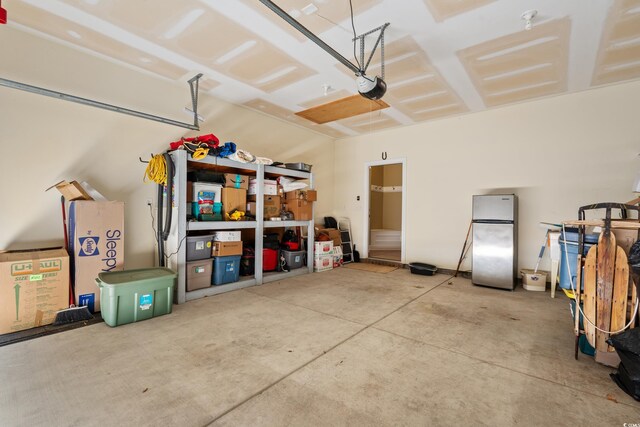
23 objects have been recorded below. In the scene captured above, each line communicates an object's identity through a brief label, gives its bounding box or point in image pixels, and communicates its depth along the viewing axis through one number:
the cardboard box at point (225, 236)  3.98
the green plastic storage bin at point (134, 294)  2.75
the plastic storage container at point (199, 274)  3.70
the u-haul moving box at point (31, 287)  2.55
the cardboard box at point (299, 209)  5.11
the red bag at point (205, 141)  3.77
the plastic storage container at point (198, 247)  3.71
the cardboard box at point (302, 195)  5.09
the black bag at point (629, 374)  1.75
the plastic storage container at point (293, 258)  5.09
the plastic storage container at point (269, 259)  4.79
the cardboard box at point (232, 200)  4.13
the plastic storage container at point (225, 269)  3.97
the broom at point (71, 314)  2.80
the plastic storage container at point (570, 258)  2.44
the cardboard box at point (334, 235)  6.13
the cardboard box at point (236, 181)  4.21
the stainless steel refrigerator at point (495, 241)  4.34
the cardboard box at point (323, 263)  5.47
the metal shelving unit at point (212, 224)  3.55
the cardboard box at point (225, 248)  3.95
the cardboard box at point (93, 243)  3.00
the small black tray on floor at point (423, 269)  5.23
